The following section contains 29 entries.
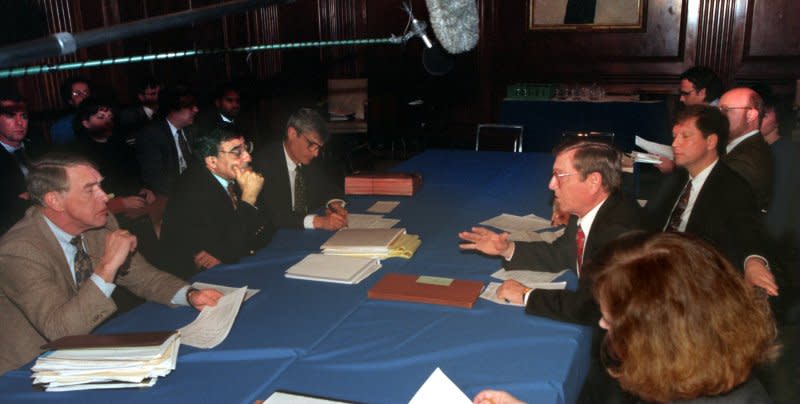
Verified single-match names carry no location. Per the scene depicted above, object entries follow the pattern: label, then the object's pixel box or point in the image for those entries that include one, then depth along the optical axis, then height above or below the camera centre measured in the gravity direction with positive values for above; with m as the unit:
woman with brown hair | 1.31 -0.57
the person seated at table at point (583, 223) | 2.56 -0.71
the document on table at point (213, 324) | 2.08 -0.89
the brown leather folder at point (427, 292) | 2.36 -0.89
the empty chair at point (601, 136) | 5.42 -0.79
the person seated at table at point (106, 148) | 4.90 -0.66
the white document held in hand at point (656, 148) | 4.12 -0.67
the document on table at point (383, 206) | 3.81 -0.91
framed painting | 8.37 +0.37
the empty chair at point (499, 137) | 6.57 -0.91
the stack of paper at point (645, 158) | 4.23 -0.75
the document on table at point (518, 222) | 3.41 -0.93
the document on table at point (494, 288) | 2.41 -0.92
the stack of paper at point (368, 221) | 3.44 -0.91
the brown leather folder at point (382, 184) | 4.17 -0.85
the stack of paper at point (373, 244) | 2.90 -0.86
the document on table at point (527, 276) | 2.62 -0.92
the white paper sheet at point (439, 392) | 1.71 -0.90
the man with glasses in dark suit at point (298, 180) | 3.51 -0.77
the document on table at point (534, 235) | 3.16 -0.92
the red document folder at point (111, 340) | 1.88 -0.81
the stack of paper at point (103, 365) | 1.81 -0.84
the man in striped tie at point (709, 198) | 2.88 -0.76
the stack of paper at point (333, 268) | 2.63 -0.89
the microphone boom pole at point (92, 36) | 0.78 +0.03
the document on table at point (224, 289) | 2.49 -0.89
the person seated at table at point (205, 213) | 3.15 -0.75
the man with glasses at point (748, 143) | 3.68 -0.60
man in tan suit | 2.17 -0.73
